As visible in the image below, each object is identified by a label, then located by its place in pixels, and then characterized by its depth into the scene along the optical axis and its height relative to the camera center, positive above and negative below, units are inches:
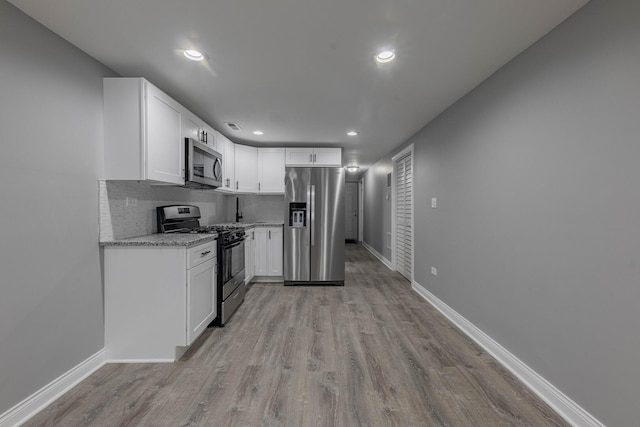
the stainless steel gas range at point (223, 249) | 109.4 -17.3
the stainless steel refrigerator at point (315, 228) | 168.2 -11.2
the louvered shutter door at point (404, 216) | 176.2 -4.2
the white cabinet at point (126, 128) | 84.0 +25.6
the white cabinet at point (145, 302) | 84.3 -28.9
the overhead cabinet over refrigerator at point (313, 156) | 183.2 +36.7
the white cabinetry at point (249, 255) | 153.6 -27.3
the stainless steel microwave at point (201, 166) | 107.2 +19.5
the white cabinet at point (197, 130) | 108.5 +36.1
